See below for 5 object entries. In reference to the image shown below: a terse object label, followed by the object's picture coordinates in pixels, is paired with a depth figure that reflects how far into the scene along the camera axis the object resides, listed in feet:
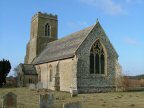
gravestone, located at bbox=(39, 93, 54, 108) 28.03
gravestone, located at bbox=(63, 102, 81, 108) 19.90
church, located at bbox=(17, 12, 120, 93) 64.33
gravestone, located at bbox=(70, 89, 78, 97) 52.95
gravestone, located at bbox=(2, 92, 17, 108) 29.00
